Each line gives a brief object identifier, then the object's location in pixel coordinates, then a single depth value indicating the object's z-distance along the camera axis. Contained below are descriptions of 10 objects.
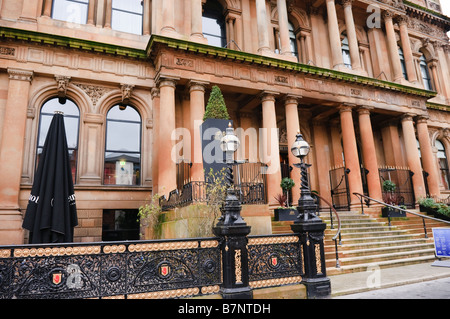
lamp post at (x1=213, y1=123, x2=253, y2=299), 5.45
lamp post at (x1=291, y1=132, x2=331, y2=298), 6.17
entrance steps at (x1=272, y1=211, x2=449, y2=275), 9.90
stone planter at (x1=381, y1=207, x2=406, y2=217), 14.17
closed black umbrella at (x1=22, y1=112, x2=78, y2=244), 6.09
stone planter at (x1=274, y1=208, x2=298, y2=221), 11.41
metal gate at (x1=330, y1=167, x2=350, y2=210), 16.62
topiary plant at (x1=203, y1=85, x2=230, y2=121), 10.56
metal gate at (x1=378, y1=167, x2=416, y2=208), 17.45
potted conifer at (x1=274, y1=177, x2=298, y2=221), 11.41
